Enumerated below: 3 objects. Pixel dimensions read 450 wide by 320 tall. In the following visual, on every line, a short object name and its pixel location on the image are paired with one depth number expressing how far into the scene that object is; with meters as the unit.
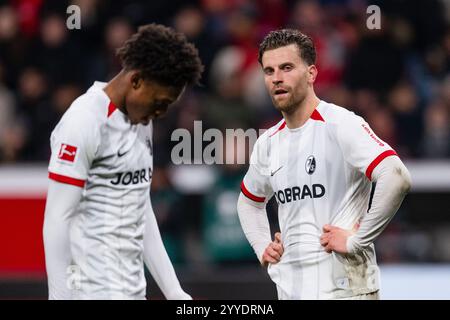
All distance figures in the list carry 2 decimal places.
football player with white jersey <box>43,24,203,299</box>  9.45
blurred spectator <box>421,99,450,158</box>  18.84
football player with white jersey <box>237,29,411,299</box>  9.22
